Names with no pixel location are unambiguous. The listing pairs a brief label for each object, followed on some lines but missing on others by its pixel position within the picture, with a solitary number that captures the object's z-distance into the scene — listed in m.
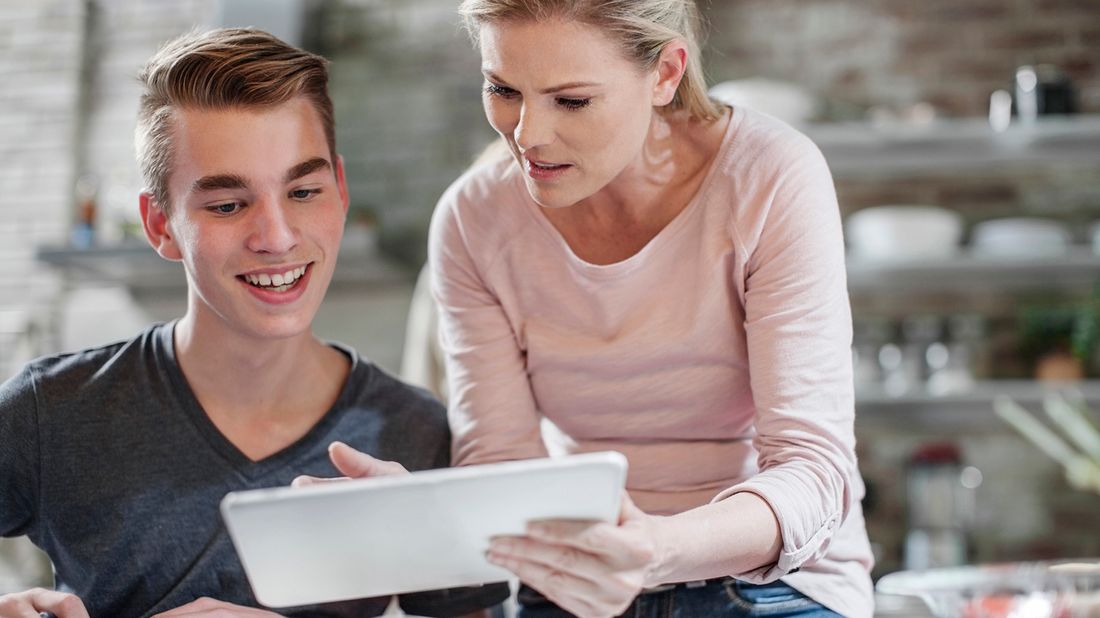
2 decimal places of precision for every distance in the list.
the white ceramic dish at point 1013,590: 1.49
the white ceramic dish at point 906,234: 3.66
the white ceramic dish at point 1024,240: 3.64
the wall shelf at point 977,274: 3.63
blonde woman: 1.36
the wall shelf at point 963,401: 3.61
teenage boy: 1.50
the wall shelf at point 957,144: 3.71
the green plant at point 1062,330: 3.76
